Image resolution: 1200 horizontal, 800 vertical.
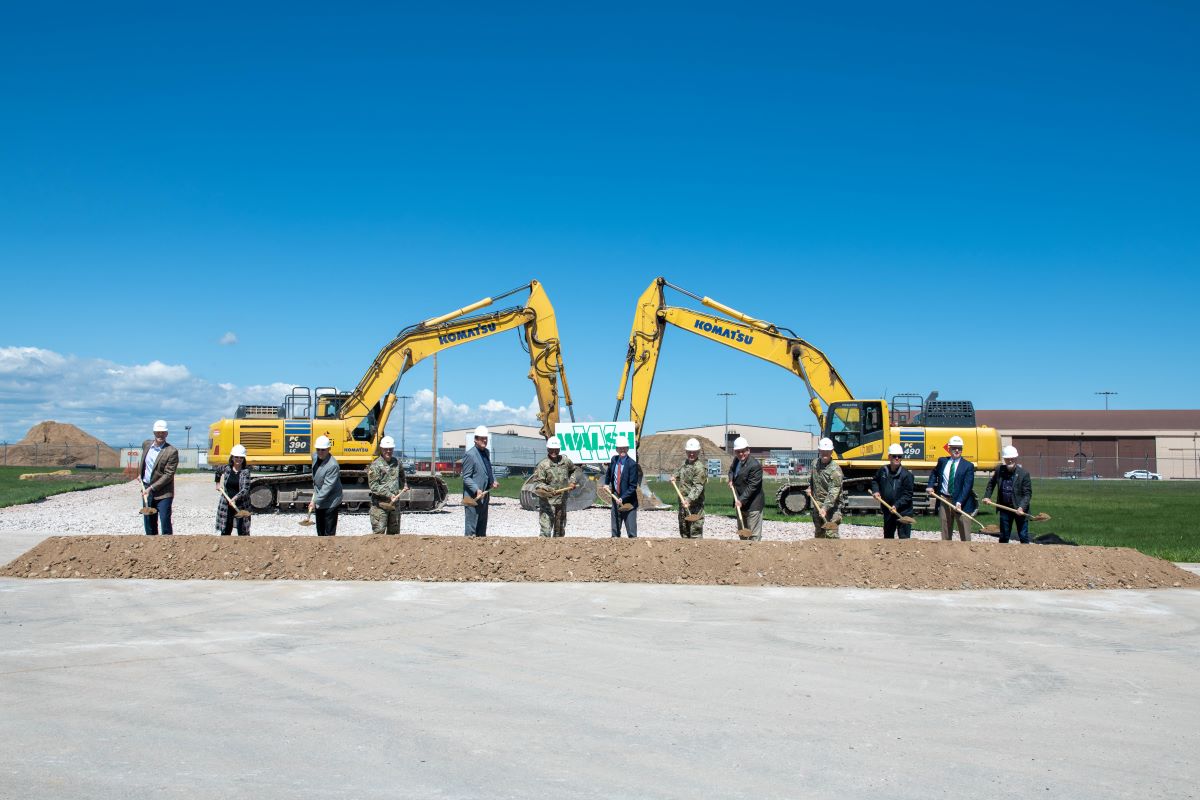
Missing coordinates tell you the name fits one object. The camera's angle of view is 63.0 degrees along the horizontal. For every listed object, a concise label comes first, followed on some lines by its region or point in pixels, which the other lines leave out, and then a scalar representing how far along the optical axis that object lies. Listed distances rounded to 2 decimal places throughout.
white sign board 25.06
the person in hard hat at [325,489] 12.53
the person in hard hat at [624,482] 13.85
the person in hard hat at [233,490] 13.12
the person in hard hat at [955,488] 14.06
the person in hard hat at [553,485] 13.27
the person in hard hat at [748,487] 12.92
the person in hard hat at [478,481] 13.05
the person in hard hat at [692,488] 13.01
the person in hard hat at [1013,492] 13.64
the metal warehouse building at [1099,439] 74.19
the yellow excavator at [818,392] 24.47
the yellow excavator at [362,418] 24.50
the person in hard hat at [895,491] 13.76
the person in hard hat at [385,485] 12.69
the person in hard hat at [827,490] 12.97
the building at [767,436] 116.75
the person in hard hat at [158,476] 13.03
